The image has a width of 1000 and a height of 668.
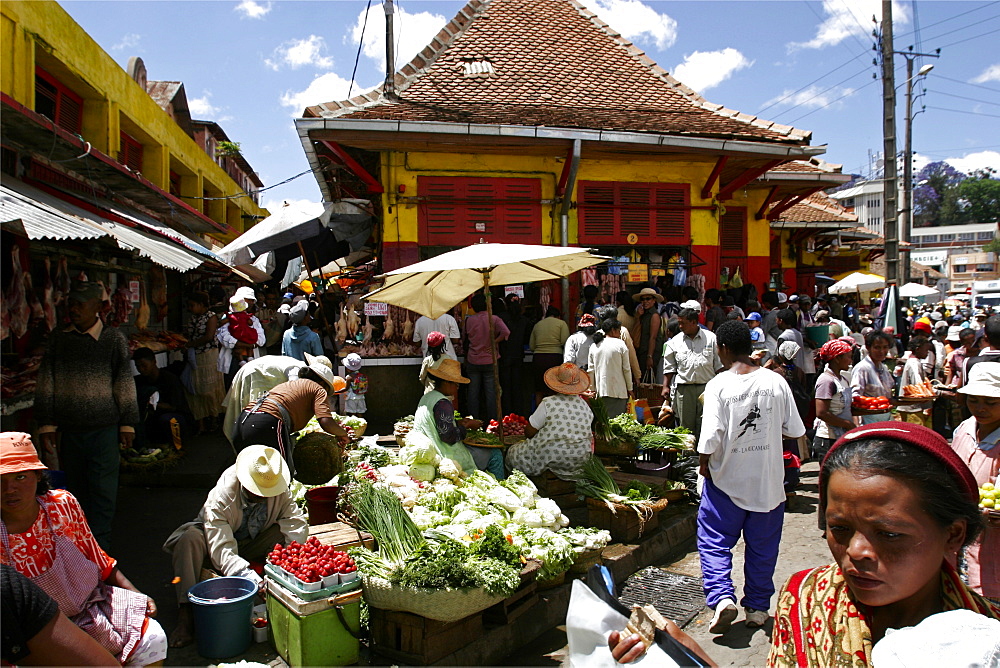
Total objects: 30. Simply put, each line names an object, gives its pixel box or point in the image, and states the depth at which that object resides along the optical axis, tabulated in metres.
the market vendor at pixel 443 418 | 6.32
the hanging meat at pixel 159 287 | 11.81
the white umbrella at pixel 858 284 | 19.88
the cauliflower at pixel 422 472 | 6.13
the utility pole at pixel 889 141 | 15.95
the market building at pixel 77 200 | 6.64
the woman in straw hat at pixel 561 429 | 6.50
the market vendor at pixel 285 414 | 5.31
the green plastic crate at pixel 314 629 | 3.76
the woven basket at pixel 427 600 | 3.87
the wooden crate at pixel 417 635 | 3.93
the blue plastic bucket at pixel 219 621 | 3.96
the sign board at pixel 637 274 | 11.81
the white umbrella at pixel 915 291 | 21.07
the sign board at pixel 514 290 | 11.16
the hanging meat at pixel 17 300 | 6.55
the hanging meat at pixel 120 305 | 9.49
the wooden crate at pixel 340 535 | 4.70
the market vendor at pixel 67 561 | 2.96
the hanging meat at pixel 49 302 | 7.36
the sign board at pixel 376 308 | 10.50
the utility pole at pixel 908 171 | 19.59
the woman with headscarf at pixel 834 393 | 5.97
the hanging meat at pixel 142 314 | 10.28
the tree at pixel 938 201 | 111.12
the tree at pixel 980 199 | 107.94
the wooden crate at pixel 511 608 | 4.42
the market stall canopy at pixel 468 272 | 6.41
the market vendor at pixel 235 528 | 4.32
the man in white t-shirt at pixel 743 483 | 4.34
